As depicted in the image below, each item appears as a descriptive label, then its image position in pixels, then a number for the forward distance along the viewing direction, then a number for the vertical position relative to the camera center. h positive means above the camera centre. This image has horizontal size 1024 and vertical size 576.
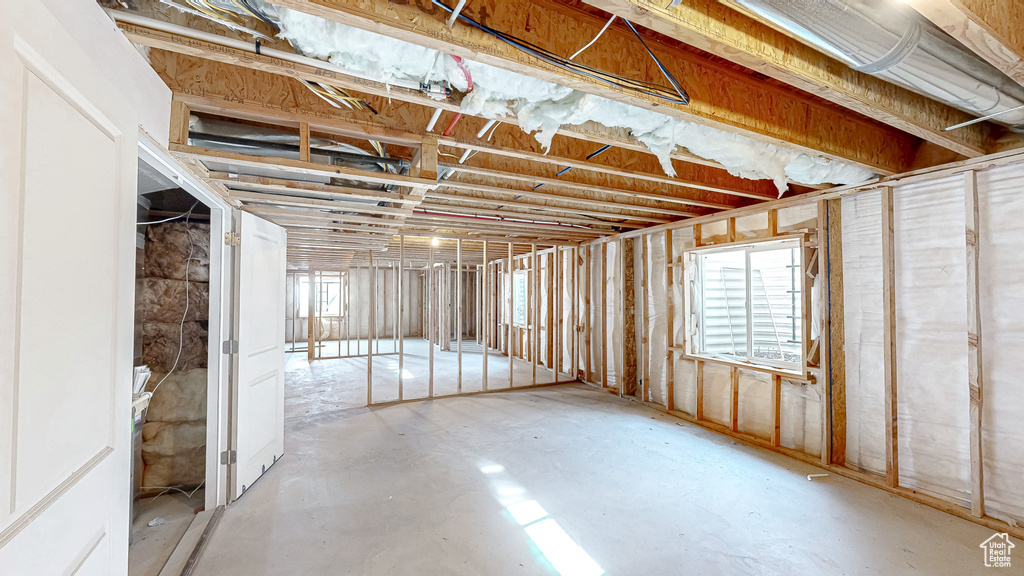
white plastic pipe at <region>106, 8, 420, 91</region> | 1.25 +0.89
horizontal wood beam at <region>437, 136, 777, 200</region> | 2.26 +0.86
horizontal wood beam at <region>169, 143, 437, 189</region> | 1.72 +0.62
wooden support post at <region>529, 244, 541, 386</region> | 5.66 -0.29
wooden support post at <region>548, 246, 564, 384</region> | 6.10 -0.32
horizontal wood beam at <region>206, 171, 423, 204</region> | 2.08 +0.61
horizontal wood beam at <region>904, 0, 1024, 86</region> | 1.20 +0.89
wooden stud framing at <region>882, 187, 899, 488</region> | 2.77 -0.38
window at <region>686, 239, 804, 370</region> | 4.33 -0.08
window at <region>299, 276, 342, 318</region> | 9.97 -0.04
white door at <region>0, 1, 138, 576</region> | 0.66 -0.01
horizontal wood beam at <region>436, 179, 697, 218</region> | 3.10 +0.87
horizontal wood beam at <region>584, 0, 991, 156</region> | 1.24 +0.89
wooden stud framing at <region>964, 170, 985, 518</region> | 2.39 -0.39
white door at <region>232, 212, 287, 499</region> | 2.65 -0.45
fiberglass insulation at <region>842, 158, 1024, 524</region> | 2.34 -0.28
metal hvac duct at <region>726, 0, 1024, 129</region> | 1.21 +0.89
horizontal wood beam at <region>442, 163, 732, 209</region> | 2.69 +0.87
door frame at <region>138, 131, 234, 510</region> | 2.52 -0.42
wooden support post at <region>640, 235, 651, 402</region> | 4.98 -0.28
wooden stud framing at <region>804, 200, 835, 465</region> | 3.13 -0.36
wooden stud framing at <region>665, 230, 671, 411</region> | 4.58 -0.49
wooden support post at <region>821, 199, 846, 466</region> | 3.12 -0.34
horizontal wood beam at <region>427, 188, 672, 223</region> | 3.52 +0.89
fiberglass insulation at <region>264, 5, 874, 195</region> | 1.37 +0.88
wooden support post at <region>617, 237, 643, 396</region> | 5.24 -0.44
